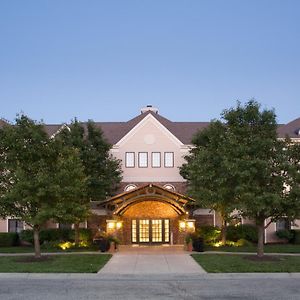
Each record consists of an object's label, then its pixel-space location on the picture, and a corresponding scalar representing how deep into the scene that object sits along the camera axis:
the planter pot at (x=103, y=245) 30.05
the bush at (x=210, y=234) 34.78
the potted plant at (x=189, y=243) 30.75
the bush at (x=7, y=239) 34.94
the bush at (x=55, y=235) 34.88
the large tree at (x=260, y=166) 23.73
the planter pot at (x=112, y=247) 30.67
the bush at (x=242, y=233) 35.72
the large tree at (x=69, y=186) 24.59
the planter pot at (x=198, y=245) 29.86
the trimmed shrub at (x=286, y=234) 36.66
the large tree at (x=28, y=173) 24.00
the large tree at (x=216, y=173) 24.92
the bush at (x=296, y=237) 36.26
